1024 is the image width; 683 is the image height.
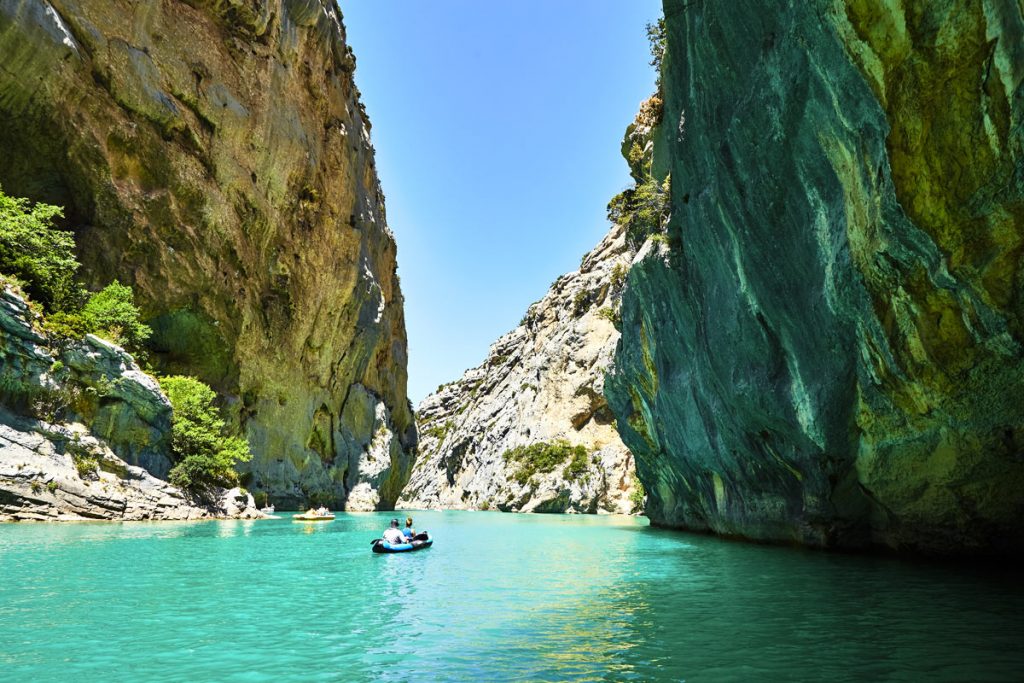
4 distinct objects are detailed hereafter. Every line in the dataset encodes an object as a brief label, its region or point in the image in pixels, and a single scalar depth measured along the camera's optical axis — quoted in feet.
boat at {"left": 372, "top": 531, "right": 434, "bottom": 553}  61.67
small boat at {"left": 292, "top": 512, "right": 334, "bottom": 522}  106.73
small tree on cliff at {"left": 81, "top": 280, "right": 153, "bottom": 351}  98.37
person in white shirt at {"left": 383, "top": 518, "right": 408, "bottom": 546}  63.36
